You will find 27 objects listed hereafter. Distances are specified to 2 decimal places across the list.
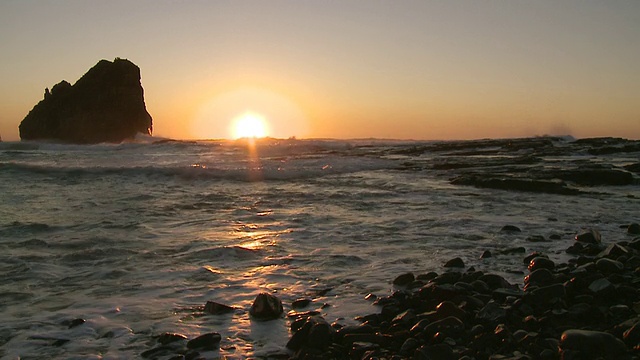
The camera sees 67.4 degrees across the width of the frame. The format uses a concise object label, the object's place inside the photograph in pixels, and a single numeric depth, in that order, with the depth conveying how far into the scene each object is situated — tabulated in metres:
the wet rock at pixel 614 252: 5.21
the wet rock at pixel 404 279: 4.62
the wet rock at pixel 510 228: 7.06
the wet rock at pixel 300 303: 4.11
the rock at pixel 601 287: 3.92
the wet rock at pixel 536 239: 6.45
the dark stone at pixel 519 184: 11.42
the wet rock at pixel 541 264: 4.98
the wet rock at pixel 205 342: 3.32
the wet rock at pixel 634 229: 6.86
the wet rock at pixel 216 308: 3.98
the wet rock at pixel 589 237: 6.21
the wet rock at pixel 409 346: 3.15
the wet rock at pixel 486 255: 5.57
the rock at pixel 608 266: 4.61
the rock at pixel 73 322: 3.72
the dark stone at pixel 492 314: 3.51
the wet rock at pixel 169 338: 3.40
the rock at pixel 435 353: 2.94
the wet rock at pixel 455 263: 5.18
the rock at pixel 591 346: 2.84
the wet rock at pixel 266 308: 3.87
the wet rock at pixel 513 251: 5.75
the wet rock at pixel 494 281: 4.35
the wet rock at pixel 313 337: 3.29
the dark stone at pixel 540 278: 4.41
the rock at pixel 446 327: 3.32
